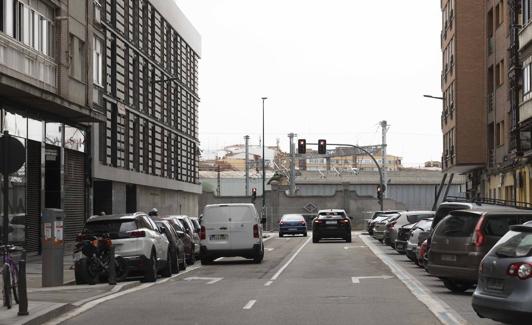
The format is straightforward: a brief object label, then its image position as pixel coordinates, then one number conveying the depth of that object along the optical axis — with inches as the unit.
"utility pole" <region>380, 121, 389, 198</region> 2999.8
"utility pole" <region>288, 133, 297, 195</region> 3284.9
